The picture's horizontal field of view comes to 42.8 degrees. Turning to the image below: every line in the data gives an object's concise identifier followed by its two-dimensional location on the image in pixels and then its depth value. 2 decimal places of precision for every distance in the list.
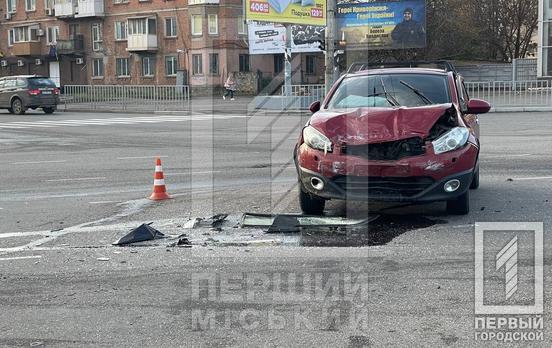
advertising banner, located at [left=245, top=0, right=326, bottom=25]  33.41
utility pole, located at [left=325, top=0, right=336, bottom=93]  26.31
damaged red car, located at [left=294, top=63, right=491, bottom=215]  7.18
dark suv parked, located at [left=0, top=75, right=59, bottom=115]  33.50
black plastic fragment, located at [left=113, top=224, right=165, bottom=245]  7.11
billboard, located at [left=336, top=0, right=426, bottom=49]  38.12
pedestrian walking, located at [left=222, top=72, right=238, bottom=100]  44.66
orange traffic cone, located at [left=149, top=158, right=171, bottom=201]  9.77
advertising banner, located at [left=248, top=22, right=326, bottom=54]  51.54
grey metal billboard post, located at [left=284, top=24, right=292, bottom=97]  34.88
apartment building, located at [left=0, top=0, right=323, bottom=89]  55.09
